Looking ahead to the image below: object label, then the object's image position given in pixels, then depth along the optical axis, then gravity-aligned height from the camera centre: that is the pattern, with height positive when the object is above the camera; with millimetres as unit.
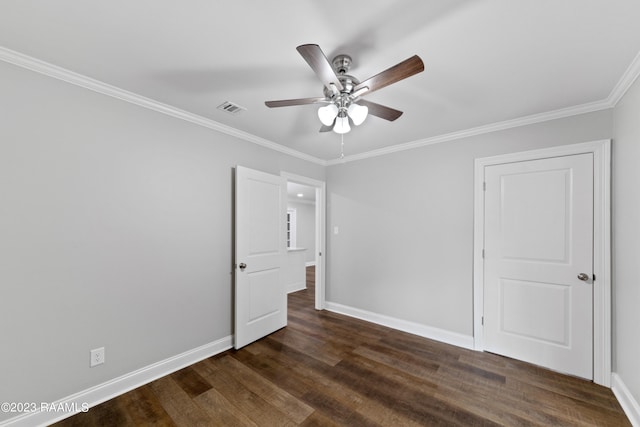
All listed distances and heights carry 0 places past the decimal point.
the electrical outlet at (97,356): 1973 -1108
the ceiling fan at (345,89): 1320 +752
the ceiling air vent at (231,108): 2373 +993
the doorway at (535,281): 2236 -474
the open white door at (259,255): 2883 -504
